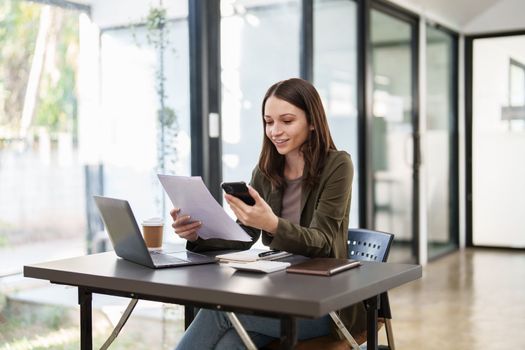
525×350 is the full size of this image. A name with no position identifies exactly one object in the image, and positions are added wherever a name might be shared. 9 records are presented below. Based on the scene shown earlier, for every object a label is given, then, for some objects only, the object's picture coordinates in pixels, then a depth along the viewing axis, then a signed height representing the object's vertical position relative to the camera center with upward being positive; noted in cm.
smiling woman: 214 -17
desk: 164 -33
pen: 221 -32
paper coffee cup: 238 -26
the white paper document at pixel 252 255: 215 -32
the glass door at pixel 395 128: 611 +16
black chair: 241 -35
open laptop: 205 -26
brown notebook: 192 -32
